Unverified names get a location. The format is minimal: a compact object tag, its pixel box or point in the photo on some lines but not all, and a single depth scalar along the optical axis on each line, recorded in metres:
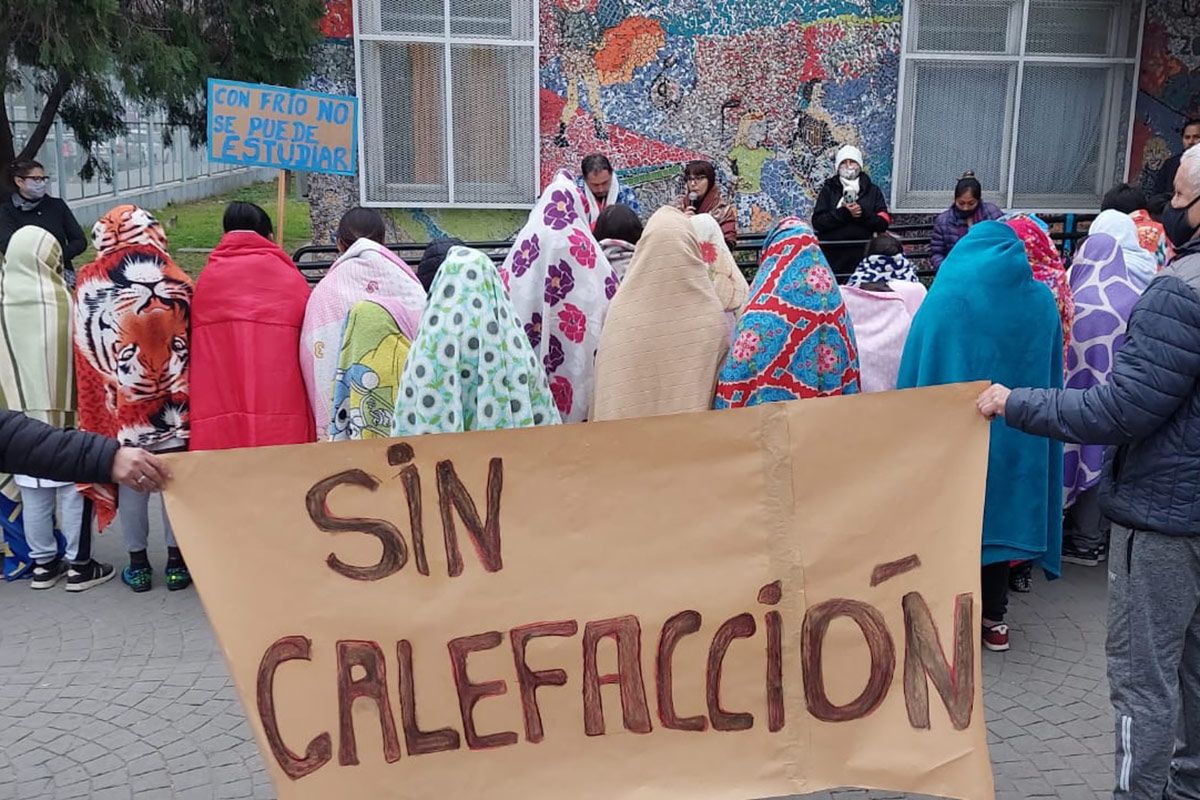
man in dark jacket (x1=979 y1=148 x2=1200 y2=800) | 2.97
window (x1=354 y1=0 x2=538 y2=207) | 9.84
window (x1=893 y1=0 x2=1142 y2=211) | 10.16
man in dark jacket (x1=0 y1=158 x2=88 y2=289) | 8.38
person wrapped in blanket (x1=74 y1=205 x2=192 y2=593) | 4.97
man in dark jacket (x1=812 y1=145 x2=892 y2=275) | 8.33
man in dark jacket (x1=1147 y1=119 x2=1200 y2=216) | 7.52
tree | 8.10
